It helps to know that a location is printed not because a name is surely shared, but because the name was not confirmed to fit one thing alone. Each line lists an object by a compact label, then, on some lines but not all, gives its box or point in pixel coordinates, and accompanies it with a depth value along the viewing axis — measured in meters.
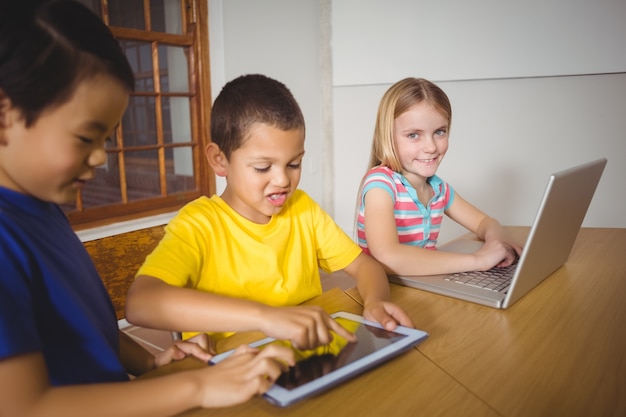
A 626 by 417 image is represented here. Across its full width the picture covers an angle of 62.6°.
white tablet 0.66
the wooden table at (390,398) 0.66
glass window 2.86
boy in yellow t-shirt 0.85
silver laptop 0.98
